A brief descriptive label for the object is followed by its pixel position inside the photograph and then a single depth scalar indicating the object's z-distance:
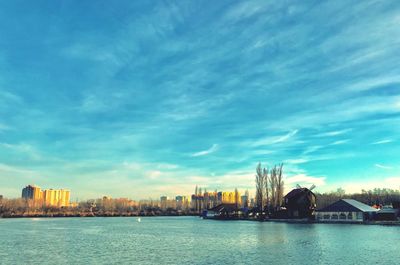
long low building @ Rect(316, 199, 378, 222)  72.69
